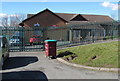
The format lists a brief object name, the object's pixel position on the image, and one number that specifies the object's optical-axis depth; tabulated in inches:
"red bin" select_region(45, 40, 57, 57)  447.2
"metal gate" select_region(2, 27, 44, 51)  621.4
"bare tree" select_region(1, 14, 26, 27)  2692.4
